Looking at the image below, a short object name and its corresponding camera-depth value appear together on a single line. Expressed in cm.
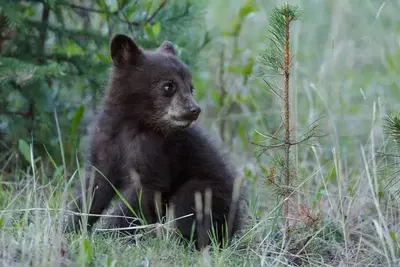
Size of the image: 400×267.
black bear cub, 1057
